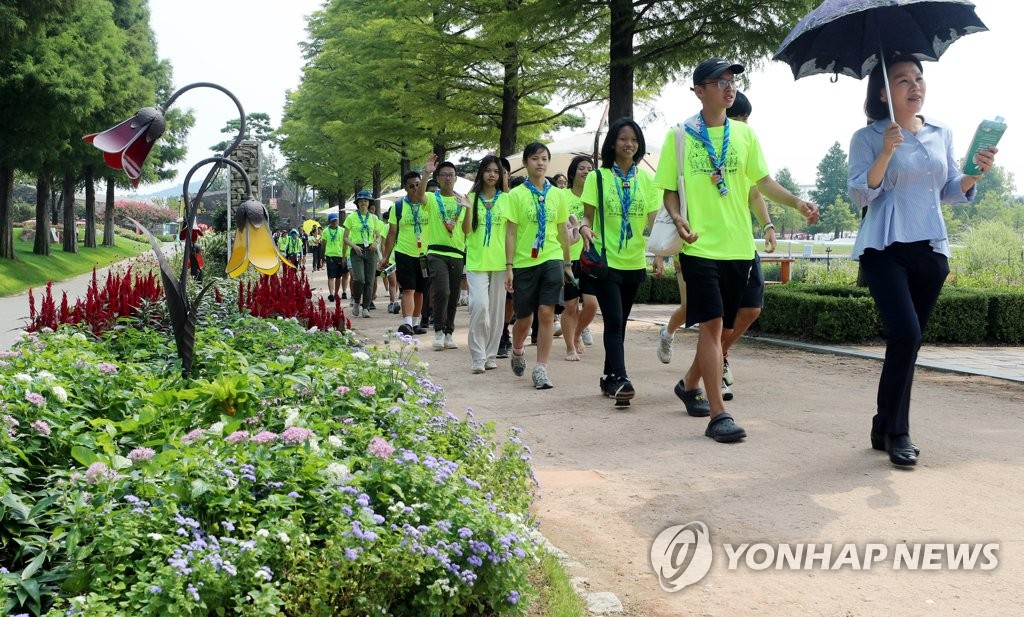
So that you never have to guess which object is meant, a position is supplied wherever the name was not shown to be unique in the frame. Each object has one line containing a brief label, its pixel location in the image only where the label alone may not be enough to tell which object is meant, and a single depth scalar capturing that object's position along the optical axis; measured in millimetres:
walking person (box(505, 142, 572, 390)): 8203
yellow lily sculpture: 5848
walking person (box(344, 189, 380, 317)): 15812
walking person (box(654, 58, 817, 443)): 5730
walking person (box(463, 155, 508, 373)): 9023
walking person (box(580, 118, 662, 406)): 7043
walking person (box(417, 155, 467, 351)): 10844
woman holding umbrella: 5125
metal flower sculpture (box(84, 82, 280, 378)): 4988
